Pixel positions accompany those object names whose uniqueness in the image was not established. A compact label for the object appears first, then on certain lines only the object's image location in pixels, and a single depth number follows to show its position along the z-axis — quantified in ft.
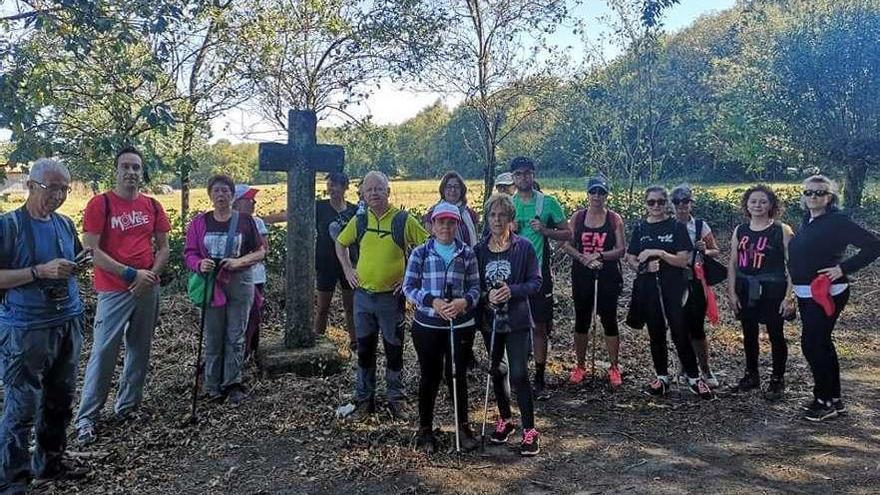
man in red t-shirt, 14.69
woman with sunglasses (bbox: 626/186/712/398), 17.29
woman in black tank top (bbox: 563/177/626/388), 17.85
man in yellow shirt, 15.52
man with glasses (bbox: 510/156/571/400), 17.80
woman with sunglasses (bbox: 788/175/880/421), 15.61
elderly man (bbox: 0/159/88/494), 11.80
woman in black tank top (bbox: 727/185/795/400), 17.20
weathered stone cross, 18.10
